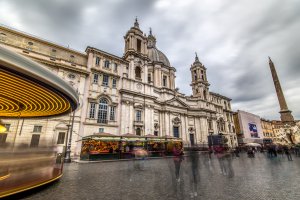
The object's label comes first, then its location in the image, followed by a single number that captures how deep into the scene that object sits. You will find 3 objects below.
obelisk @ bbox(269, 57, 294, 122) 31.76
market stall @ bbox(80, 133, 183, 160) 18.12
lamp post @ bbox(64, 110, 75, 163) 17.22
